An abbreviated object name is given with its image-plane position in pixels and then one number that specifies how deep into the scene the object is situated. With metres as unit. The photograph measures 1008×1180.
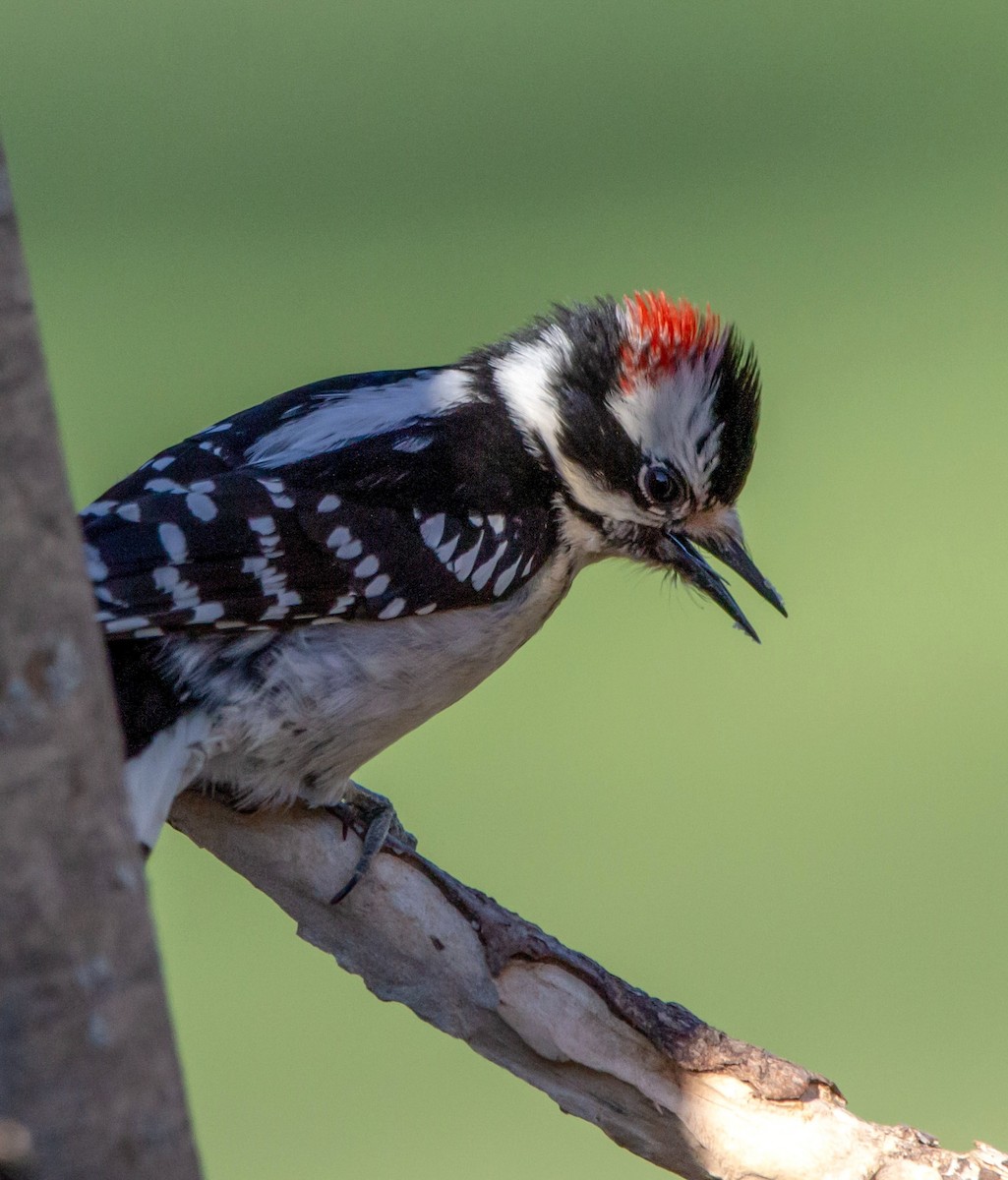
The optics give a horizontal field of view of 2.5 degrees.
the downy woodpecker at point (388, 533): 3.33
